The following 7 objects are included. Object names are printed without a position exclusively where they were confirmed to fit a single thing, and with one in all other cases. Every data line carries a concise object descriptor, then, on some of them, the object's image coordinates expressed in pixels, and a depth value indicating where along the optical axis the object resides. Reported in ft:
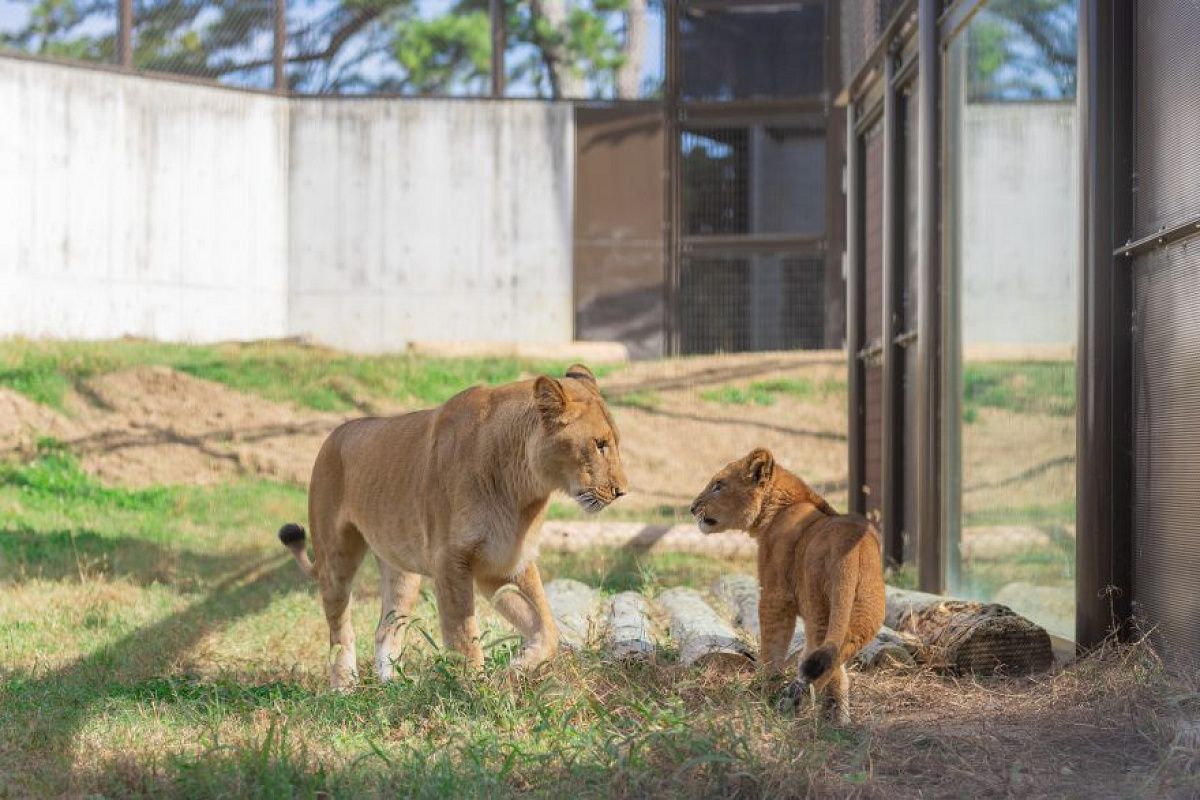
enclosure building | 19.08
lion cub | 16.60
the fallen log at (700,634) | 20.24
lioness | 18.79
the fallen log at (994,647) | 20.75
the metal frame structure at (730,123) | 65.98
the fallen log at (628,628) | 20.75
